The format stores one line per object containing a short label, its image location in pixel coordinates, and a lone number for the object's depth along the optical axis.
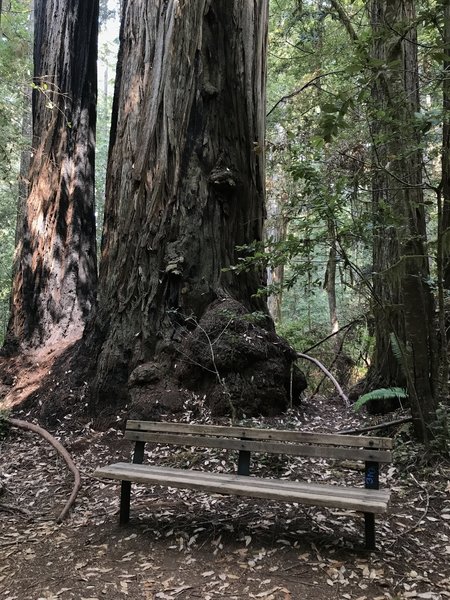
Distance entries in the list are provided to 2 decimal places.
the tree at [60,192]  8.23
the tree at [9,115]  7.97
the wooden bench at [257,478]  3.21
